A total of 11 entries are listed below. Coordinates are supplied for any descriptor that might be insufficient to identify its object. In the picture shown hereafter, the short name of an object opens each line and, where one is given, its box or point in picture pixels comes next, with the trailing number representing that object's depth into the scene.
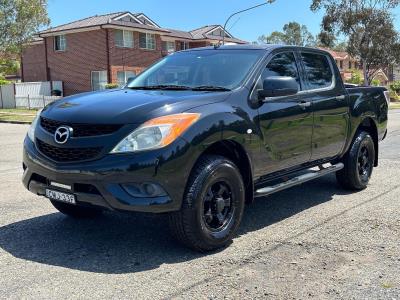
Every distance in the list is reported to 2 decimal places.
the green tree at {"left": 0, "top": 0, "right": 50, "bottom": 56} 24.47
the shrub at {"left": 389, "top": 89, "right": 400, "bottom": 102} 56.38
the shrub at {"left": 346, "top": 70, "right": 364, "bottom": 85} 59.10
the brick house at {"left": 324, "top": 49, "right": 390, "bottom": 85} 82.81
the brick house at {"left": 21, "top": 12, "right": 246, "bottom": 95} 38.53
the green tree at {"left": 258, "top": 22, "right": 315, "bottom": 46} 99.31
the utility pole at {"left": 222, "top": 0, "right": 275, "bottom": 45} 32.88
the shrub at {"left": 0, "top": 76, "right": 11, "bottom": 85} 40.64
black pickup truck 4.26
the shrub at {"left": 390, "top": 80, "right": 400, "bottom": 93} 64.25
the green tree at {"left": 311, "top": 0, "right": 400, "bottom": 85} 48.09
